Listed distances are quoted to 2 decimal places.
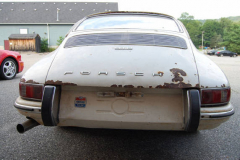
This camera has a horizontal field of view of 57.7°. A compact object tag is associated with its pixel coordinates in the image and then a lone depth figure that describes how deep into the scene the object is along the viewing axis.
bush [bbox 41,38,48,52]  36.75
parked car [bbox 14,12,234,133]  1.92
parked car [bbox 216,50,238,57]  43.44
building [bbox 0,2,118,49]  39.56
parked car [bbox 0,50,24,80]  6.91
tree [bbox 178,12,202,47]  100.38
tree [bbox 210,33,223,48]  91.75
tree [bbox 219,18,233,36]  107.84
